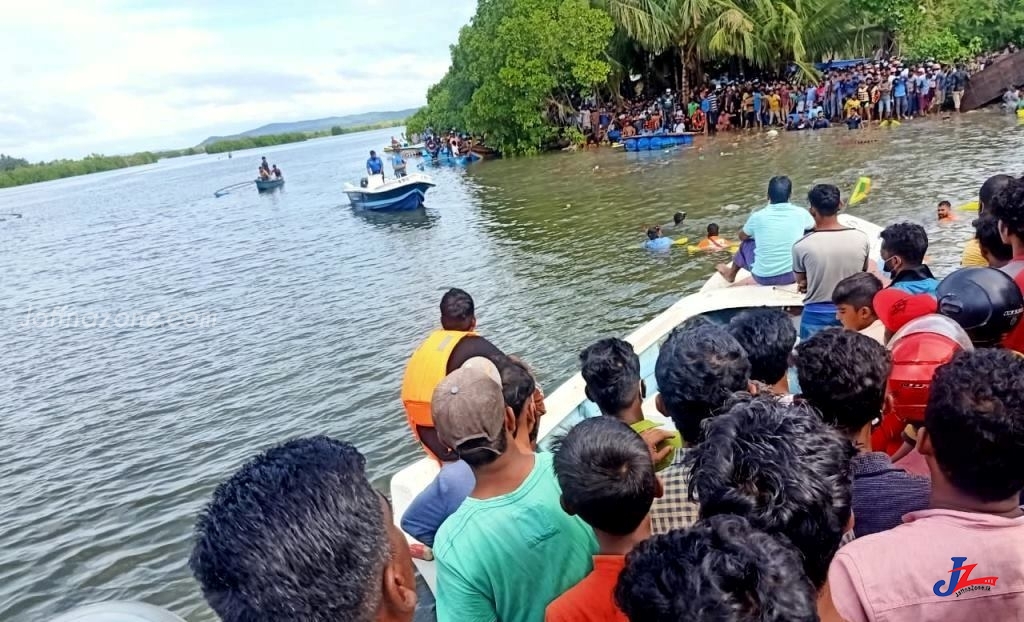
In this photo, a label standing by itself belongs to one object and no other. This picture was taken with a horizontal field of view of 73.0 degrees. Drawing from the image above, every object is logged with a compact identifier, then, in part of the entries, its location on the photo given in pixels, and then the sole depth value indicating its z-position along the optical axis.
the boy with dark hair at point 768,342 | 2.78
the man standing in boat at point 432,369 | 3.49
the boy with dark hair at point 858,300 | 3.45
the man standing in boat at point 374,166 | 24.89
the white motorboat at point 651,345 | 3.88
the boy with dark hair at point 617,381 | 2.79
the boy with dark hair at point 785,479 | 1.54
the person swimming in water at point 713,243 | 11.06
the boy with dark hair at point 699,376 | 2.40
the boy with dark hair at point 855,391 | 2.02
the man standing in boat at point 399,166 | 24.80
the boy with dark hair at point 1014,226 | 2.89
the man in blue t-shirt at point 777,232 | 5.73
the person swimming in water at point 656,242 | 11.73
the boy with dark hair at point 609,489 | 1.82
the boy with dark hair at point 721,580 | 1.16
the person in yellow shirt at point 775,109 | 25.94
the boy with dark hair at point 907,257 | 3.69
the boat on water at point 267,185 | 33.20
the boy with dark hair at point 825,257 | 4.39
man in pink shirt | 1.52
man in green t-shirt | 2.04
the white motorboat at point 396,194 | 21.06
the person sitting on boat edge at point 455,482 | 2.73
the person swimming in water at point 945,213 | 10.00
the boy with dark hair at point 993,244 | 3.44
